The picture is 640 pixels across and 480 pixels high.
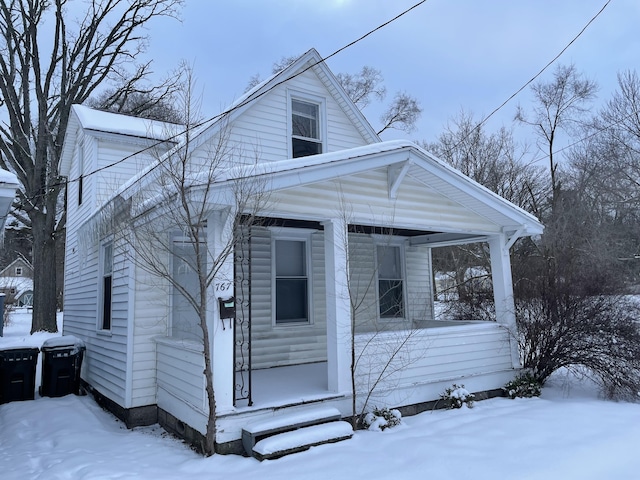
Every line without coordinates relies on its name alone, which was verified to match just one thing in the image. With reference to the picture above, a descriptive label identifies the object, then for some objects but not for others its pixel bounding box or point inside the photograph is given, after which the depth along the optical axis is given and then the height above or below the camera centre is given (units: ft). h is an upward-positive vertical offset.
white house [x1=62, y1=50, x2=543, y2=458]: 17.11 +1.49
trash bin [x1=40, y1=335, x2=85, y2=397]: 26.32 -3.57
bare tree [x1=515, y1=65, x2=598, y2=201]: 72.18 +30.58
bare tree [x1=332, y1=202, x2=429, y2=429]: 18.66 -2.69
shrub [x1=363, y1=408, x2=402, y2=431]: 17.89 -4.91
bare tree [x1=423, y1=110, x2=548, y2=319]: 67.67 +18.46
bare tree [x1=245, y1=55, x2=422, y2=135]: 80.89 +36.81
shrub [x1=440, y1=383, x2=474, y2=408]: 21.12 -4.81
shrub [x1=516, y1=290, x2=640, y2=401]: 21.67 -2.32
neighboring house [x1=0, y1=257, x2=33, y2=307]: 120.24 +8.24
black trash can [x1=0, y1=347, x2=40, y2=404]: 25.41 -3.74
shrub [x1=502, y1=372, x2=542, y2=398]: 23.26 -4.90
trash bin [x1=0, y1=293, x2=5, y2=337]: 56.85 -0.23
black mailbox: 15.92 -0.19
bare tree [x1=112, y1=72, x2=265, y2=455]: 15.17 +3.38
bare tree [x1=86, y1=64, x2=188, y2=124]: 63.62 +30.76
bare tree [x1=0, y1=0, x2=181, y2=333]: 54.24 +29.94
